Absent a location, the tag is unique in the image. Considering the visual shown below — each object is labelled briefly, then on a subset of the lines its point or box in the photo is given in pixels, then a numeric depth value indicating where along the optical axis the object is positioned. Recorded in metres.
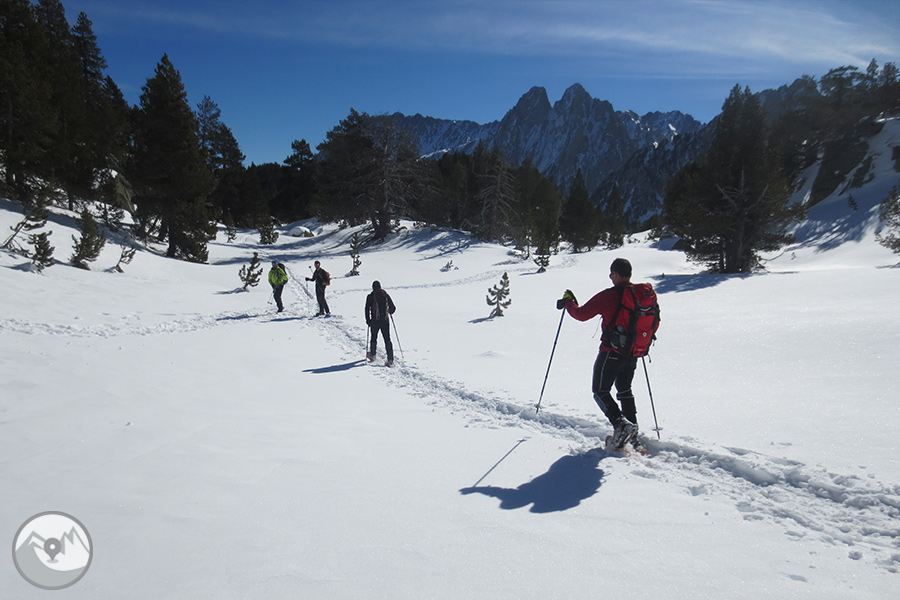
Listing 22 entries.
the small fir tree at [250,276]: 19.75
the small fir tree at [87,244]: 16.58
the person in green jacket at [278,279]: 14.99
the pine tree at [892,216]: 22.08
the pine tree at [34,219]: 15.12
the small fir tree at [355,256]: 25.92
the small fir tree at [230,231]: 39.19
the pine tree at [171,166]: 24.62
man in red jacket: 4.43
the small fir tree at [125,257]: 18.17
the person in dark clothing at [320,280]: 14.13
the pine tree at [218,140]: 50.50
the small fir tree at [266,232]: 39.94
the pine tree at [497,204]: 35.97
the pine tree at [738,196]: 19.86
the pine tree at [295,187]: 61.97
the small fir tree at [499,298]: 13.86
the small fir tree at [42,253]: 14.00
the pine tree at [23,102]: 18.83
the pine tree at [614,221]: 48.19
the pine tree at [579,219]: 44.03
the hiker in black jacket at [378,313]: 9.38
